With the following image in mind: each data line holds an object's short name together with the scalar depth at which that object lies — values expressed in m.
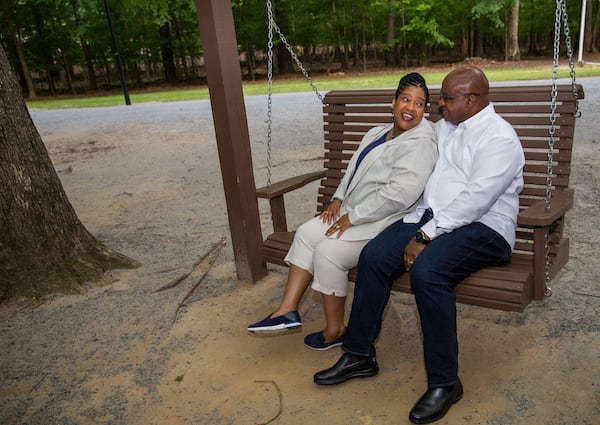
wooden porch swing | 2.61
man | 2.58
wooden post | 3.66
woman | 2.98
